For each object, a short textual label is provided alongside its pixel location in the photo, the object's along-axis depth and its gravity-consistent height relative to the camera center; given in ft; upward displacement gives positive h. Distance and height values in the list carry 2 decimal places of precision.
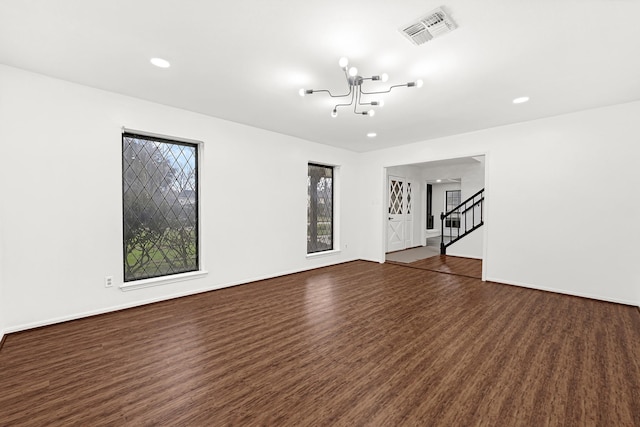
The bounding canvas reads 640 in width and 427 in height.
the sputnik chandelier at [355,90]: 7.93 +4.31
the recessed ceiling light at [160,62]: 8.36 +4.48
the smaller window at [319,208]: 18.89 -0.03
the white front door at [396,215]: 25.05 -0.63
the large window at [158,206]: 11.53 +0.01
